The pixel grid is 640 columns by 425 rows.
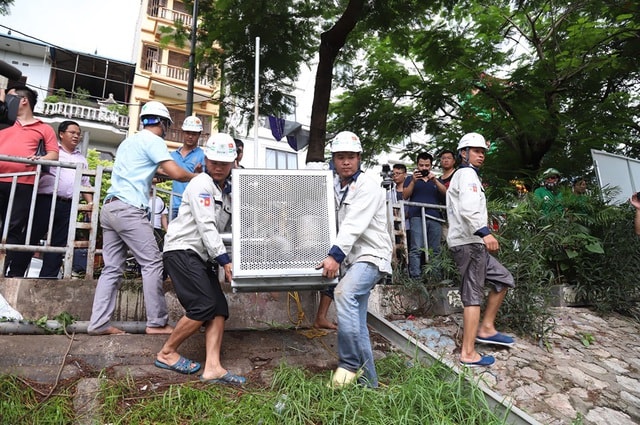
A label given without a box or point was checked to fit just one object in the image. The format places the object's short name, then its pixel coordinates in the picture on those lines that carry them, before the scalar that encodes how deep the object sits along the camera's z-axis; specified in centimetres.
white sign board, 685
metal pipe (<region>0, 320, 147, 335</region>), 324
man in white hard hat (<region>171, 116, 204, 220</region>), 438
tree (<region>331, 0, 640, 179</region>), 734
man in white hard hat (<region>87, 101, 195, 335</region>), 338
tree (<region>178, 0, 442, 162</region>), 647
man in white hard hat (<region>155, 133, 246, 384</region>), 296
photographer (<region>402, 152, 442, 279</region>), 504
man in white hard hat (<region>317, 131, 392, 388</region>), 293
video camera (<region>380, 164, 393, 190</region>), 571
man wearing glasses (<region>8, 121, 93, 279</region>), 390
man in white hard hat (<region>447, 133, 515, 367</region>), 368
